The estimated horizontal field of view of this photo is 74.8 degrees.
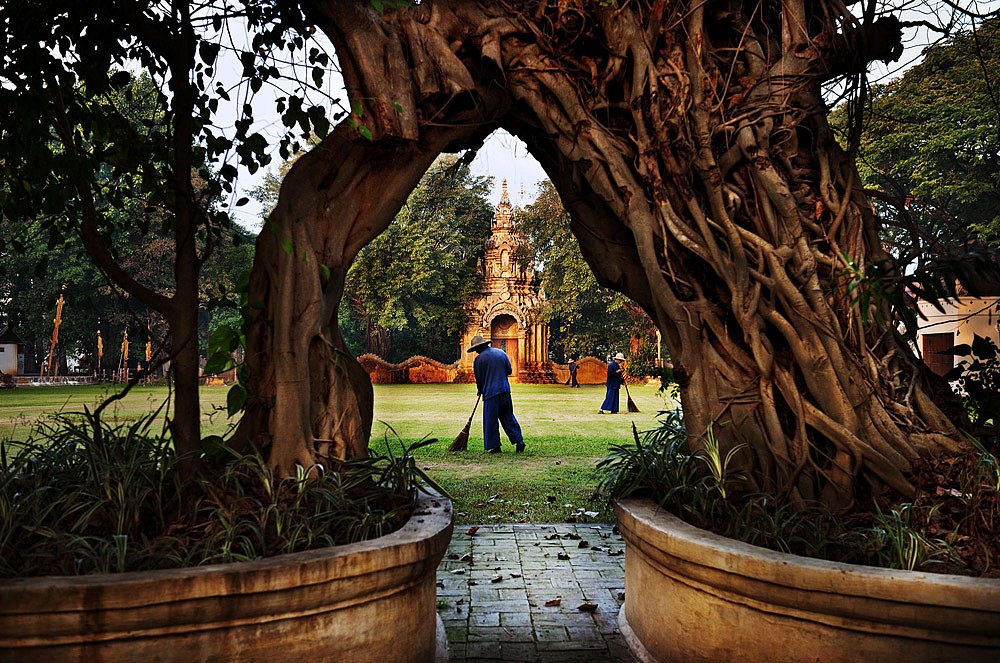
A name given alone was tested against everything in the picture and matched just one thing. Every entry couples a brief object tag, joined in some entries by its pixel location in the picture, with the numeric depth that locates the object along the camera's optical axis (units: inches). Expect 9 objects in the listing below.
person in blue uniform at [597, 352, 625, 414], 613.0
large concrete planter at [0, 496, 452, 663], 82.7
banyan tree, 129.9
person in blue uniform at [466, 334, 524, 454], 394.0
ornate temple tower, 1386.6
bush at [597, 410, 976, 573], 103.2
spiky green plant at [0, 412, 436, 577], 99.7
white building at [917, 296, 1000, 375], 491.0
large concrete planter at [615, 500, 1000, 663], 85.2
